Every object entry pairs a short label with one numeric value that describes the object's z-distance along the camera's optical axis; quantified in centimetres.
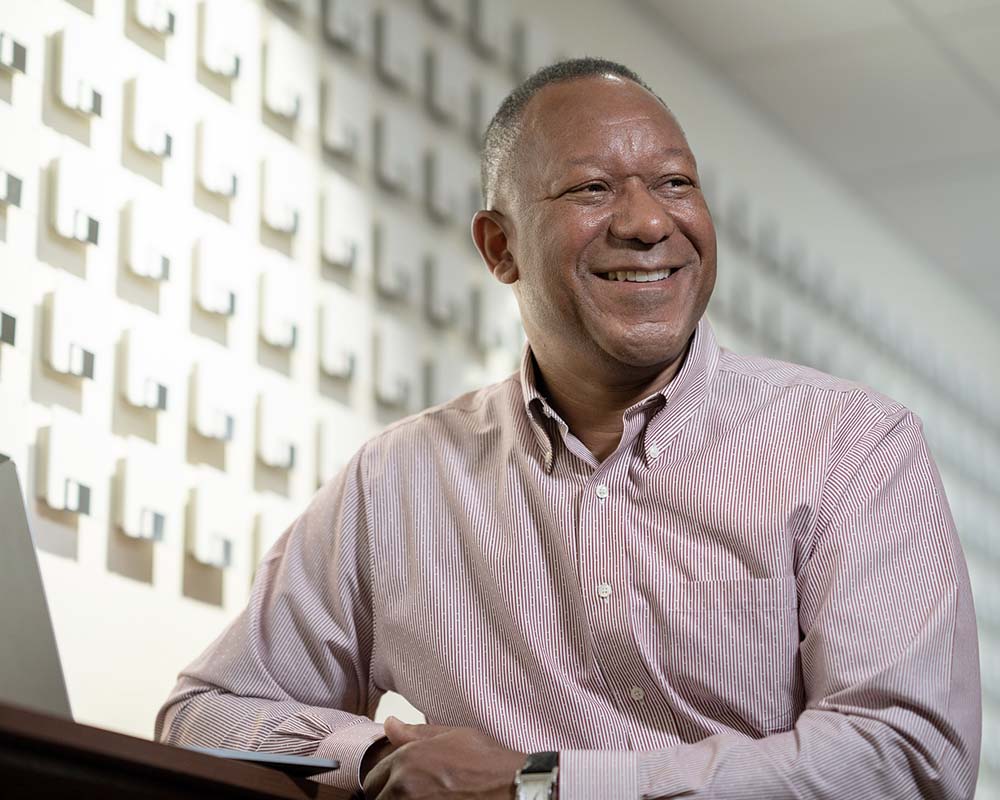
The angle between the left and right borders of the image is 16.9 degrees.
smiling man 250
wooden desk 223
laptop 247
